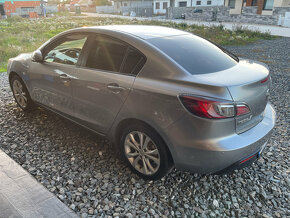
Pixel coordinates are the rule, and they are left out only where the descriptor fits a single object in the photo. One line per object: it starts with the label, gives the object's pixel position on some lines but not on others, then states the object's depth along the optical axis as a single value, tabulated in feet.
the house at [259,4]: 86.69
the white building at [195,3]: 137.28
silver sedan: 7.80
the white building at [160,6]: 162.71
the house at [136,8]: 161.13
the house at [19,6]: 161.17
